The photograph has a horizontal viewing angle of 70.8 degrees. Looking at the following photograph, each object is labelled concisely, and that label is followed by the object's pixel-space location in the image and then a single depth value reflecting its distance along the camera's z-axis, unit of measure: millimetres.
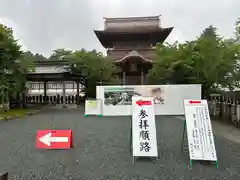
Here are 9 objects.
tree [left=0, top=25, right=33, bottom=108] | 10267
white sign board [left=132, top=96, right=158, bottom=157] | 3425
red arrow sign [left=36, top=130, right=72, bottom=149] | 4159
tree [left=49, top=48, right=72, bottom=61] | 13963
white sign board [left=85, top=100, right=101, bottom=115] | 9324
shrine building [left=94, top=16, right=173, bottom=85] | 15839
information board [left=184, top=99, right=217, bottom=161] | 3278
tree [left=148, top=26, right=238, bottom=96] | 7885
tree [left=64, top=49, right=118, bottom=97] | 12849
